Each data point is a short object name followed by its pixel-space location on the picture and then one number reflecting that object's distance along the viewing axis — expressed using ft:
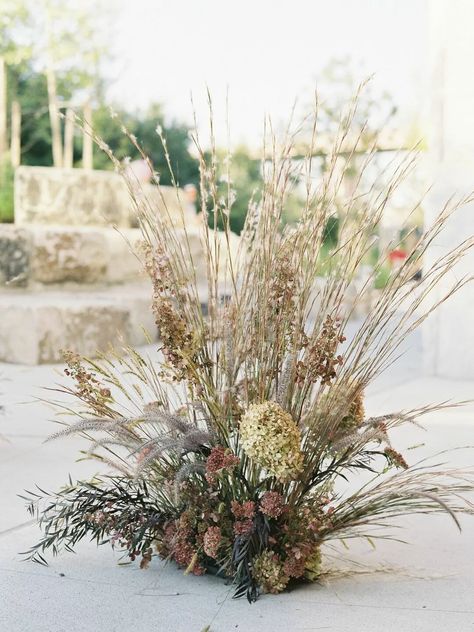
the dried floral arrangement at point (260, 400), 6.86
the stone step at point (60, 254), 23.77
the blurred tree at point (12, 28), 37.76
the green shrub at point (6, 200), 29.40
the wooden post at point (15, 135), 35.22
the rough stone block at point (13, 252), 23.72
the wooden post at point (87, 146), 34.78
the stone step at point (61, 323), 20.63
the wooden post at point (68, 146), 36.52
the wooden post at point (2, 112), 32.49
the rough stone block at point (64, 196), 26.71
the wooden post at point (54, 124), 36.99
